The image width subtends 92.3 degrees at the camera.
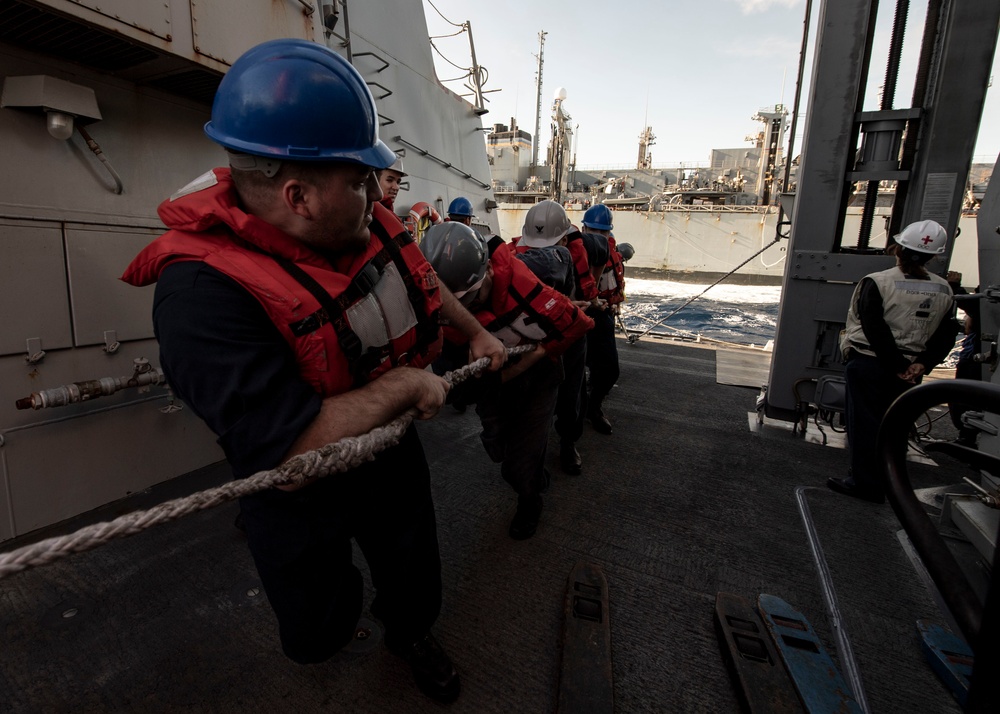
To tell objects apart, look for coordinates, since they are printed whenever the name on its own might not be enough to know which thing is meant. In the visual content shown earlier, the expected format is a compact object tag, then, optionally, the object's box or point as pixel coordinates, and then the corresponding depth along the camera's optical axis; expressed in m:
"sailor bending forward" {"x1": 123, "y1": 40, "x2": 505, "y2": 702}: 1.16
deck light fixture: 2.41
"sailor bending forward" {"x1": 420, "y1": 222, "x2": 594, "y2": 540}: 2.38
